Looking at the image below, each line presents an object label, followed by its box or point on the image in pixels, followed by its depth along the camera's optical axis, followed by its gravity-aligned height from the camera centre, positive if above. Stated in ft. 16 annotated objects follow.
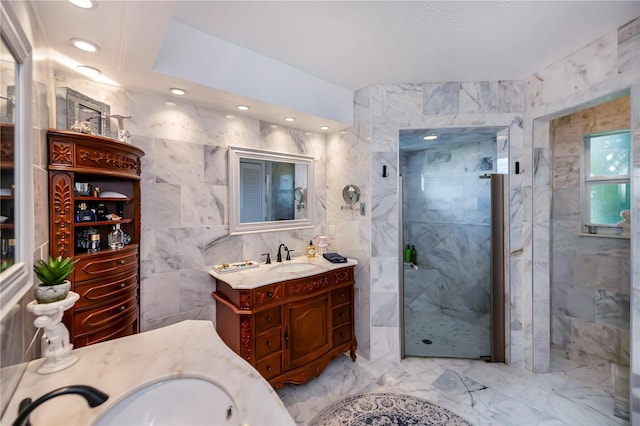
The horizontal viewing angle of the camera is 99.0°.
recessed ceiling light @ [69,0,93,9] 3.64 +2.80
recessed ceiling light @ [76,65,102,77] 5.41 +2.84
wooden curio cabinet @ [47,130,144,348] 4.53 -0.26
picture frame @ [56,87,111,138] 5.06 +1.95
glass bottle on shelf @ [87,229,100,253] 5.17 -0.60
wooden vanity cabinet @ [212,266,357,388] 6.41 -2.96
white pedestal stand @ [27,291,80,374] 3.07 -1.46
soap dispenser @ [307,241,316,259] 9.25 -1.41
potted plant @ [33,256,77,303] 3.14 -0.84
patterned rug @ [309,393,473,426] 6.11 -4.75
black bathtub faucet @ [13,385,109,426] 2.43 -1.83
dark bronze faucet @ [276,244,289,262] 8.66 -1.33
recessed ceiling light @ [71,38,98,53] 4.54 +2.84
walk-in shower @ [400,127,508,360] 8.55 -1.05
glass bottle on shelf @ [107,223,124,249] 5.58 -0.57
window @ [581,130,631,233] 8.04 +0.91
